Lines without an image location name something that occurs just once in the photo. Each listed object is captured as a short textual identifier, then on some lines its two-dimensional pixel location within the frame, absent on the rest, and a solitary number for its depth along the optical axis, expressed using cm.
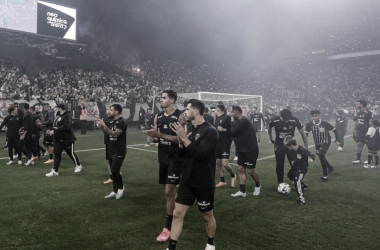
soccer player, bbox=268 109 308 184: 721
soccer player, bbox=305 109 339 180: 881
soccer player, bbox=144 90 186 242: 478
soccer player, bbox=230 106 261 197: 691
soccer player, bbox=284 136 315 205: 655
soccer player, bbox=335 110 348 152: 1473
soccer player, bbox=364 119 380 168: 1046
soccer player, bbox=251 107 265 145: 1688
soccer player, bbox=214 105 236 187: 804
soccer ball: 713
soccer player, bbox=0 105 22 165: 1020
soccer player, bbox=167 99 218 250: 376
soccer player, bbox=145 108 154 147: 1618
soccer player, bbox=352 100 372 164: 1110
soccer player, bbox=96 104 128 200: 650
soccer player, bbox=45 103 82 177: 850
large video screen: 2530
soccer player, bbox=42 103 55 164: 1085
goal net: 2511
